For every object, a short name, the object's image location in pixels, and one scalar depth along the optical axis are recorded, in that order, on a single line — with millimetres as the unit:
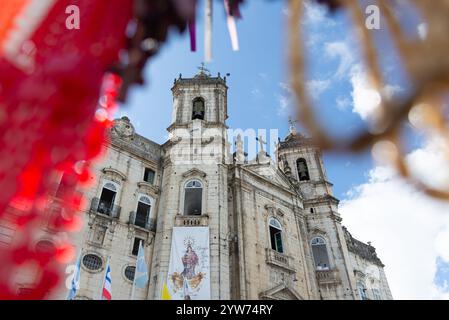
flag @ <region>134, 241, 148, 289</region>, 14242
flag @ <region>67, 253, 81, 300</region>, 12375
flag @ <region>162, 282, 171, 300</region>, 14389
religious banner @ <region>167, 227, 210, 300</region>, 15164
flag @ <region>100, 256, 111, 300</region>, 14445
